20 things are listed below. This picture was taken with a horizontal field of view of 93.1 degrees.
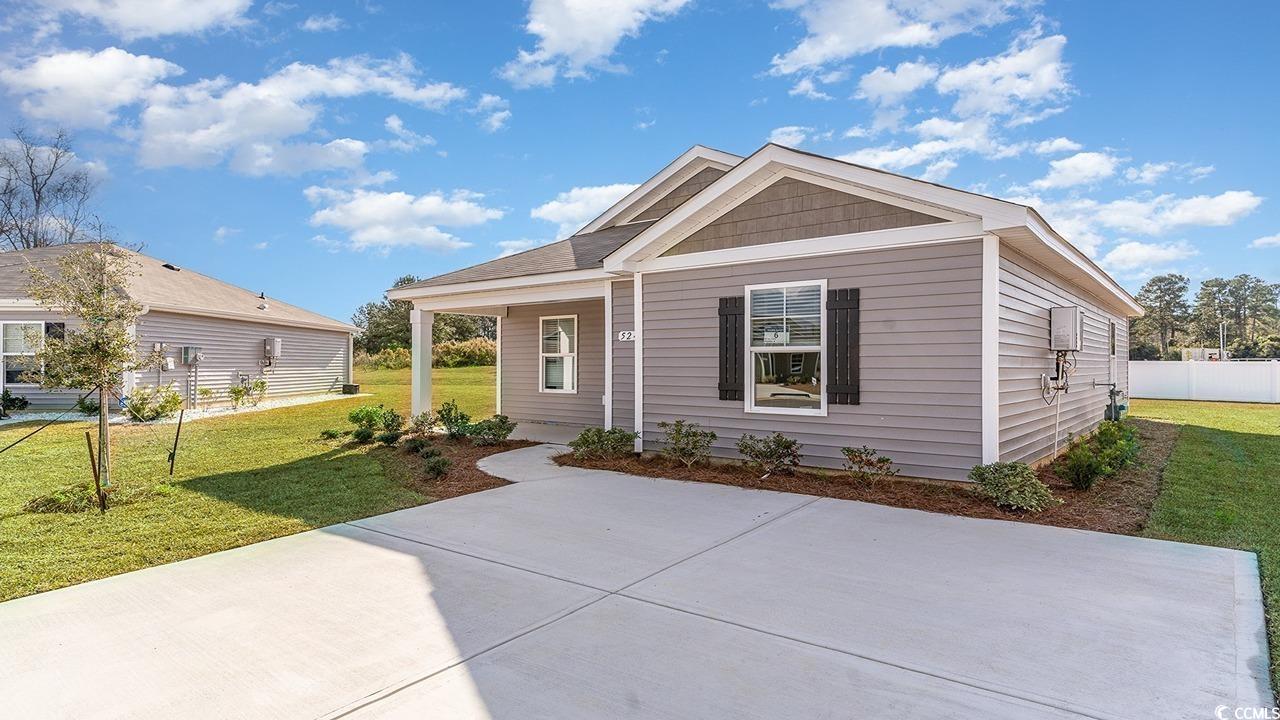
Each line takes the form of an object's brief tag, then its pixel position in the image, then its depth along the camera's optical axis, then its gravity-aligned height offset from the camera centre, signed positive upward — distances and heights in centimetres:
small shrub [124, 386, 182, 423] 1148 -96
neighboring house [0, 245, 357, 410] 1356 +64
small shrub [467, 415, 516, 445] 923 -111
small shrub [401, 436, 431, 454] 883 -128
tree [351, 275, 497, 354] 3732 +190
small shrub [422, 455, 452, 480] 708 -129
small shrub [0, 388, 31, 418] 1285 -99
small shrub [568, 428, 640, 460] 797 -112
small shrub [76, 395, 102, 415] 1206 -97
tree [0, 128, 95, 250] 2638 +738
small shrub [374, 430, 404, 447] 941 -124
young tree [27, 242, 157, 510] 546 +26
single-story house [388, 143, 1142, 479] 596 +54
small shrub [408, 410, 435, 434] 1023 -110
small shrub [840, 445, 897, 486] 618 -108
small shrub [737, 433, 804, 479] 682 -107
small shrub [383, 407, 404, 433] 1011 -107
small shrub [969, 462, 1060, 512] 534 -113
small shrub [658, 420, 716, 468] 738 -103
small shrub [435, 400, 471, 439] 977 -103
